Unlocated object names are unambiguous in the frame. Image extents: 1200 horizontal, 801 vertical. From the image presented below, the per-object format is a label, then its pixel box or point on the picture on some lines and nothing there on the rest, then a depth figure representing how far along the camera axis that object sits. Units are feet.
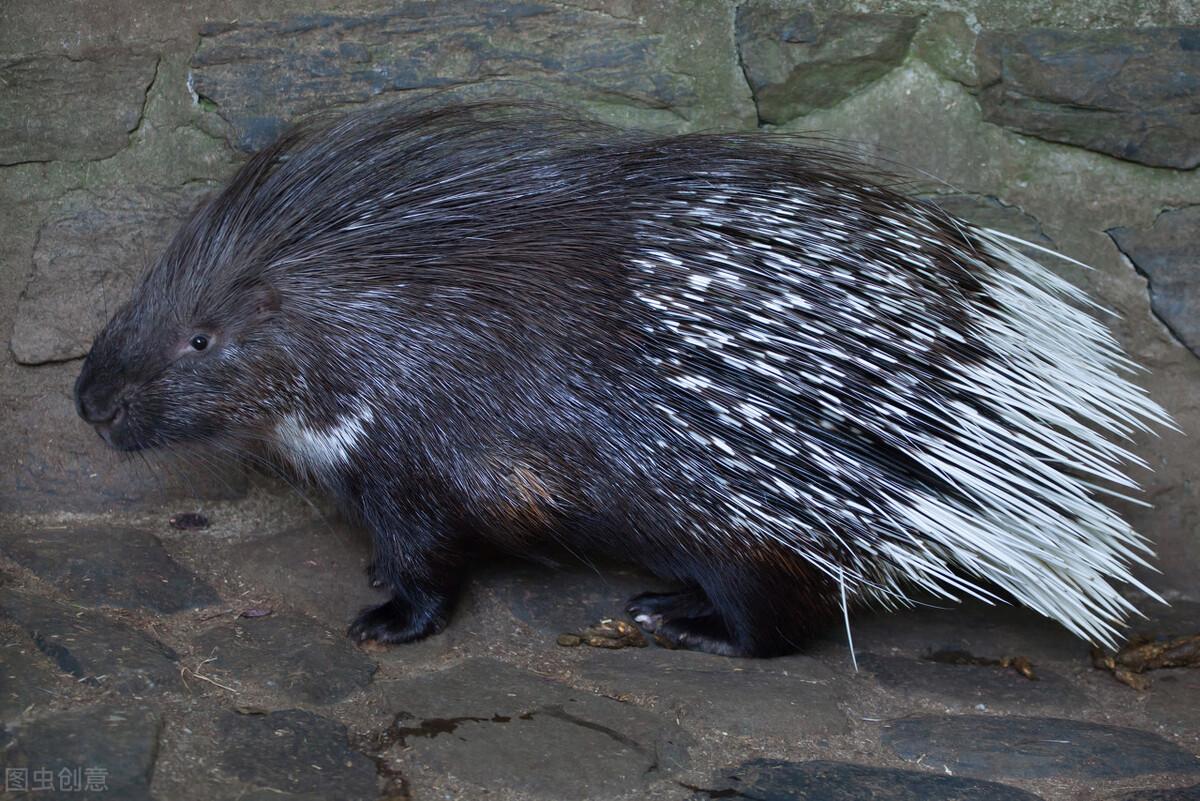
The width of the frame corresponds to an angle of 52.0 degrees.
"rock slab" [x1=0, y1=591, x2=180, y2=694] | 6.55
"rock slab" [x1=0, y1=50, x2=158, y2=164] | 8.77
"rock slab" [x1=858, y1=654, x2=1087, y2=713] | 7.52
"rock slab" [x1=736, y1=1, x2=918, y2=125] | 8.70
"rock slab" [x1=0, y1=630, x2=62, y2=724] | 6.08
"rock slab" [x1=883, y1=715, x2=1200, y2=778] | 6.63
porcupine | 7.06
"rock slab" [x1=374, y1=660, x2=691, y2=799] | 6.15
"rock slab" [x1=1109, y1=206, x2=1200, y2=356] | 8.79
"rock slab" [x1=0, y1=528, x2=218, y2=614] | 7.73
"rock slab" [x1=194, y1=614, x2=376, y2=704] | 6.92
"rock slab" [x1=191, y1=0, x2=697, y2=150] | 8.80
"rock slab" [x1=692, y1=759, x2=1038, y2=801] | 6.18
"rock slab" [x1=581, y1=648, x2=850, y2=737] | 6.97
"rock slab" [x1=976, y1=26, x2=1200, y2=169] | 8.48
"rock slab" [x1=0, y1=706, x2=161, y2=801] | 5.47
